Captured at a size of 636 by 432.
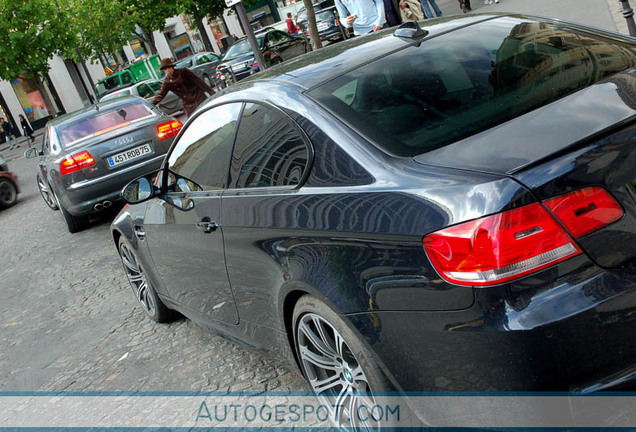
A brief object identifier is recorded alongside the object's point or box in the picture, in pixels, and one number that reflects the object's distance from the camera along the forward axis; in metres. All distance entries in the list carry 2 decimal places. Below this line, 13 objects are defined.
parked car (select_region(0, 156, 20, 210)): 15.93
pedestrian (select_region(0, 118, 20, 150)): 37.34
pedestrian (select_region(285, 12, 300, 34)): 38.51
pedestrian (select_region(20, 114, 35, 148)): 36.91
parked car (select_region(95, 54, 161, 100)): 38.66
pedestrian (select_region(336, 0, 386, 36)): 9.40
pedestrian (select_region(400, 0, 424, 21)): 12.53
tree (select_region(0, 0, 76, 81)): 36.66
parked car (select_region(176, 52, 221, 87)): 32.66
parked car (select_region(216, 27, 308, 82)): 24.55
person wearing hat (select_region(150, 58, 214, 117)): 11.20
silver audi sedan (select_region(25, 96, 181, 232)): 9.58
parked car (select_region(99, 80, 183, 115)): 23.24
